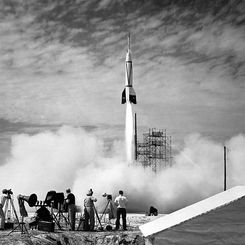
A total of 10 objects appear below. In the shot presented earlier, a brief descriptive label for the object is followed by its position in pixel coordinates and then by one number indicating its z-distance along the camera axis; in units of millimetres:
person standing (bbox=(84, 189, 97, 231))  17672
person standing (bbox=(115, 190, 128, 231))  18281
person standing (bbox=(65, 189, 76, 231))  17453
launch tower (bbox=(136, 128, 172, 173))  55219
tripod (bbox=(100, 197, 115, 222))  20731
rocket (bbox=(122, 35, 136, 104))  51925
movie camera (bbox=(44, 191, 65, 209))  16328
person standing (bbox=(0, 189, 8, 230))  16834
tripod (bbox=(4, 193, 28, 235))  16475
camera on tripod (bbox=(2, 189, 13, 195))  16331
